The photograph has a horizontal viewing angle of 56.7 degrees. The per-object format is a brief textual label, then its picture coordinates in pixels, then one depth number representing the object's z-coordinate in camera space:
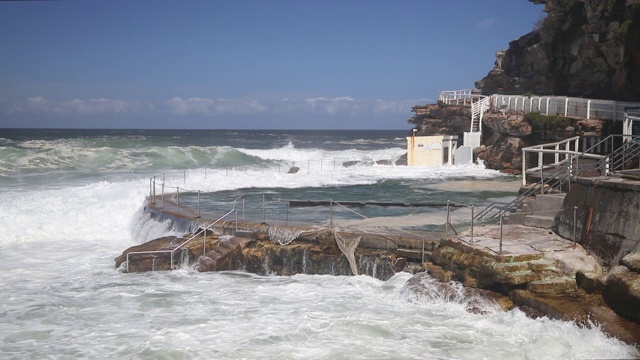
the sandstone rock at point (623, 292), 9.84
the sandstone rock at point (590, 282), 10.65
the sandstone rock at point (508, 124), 34.20
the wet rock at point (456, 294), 11.30
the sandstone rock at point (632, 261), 10.34
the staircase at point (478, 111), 40.83
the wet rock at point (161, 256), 15.18
